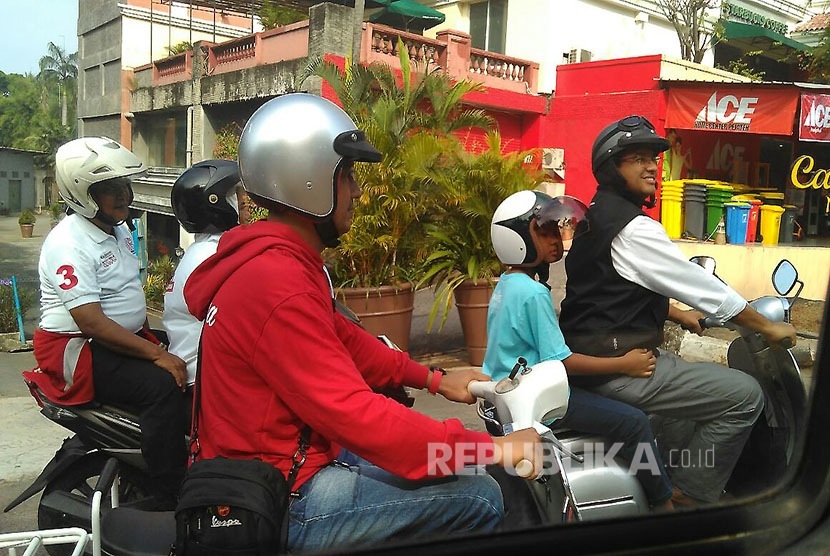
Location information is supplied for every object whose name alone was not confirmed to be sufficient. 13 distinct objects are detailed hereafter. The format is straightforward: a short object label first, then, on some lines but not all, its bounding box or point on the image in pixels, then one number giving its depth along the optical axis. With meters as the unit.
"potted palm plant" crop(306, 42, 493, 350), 5.43
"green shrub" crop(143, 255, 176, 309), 5.86
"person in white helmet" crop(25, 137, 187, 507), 2.46
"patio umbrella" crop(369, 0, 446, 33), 13.25
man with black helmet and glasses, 2.15
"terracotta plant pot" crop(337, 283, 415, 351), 5.39
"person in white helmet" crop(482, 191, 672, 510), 2.12
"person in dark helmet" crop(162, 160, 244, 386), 2.76
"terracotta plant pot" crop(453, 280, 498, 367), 5.76
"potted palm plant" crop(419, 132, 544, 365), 5.68
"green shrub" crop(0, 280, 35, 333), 6.90
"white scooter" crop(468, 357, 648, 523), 1.71
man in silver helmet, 1.44
